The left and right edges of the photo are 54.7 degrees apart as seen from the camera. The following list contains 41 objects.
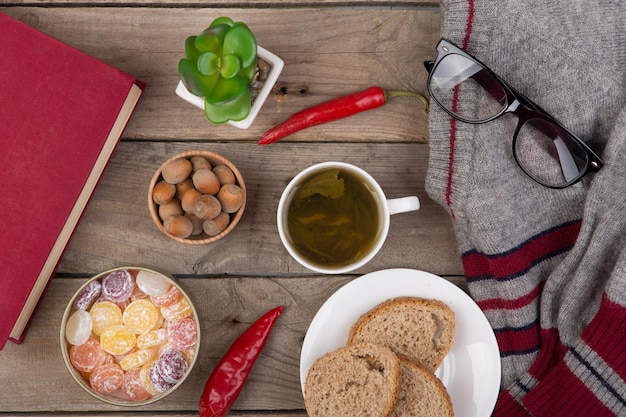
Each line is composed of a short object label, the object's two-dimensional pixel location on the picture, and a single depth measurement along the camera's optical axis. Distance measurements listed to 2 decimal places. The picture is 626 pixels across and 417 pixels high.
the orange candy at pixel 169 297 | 1.07
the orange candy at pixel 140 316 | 1.06
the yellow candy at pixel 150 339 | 1.07
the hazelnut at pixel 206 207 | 0.99
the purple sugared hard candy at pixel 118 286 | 1.06
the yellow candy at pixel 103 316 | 1.07
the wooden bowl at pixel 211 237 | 1.03
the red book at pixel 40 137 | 0.98
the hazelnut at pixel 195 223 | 1.05
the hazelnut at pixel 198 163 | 1.04
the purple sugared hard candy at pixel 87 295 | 1.06
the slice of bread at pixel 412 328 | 1.07
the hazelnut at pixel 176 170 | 1.02
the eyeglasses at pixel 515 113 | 1.00
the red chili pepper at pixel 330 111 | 1.10
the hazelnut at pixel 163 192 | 1.02
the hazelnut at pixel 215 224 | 1.03
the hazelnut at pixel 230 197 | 1.02
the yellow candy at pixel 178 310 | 1.08
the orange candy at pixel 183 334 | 1.07
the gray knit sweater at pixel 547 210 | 1.02
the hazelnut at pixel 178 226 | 1.02
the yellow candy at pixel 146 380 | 1.07
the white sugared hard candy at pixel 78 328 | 1.06
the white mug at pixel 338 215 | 1.03
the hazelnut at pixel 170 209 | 1.04
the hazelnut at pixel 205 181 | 1.01
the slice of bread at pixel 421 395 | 1.04
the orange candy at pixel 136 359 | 1.07
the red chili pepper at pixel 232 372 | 1.08
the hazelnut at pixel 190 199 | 1.02
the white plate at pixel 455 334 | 1.08
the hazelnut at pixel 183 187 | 1.04
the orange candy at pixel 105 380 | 1.06
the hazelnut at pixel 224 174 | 1.04
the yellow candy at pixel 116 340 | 1.07
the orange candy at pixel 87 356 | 1.06
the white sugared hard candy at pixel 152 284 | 1.07
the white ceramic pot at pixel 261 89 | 1.04
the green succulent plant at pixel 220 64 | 0.93
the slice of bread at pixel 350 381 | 1.03
